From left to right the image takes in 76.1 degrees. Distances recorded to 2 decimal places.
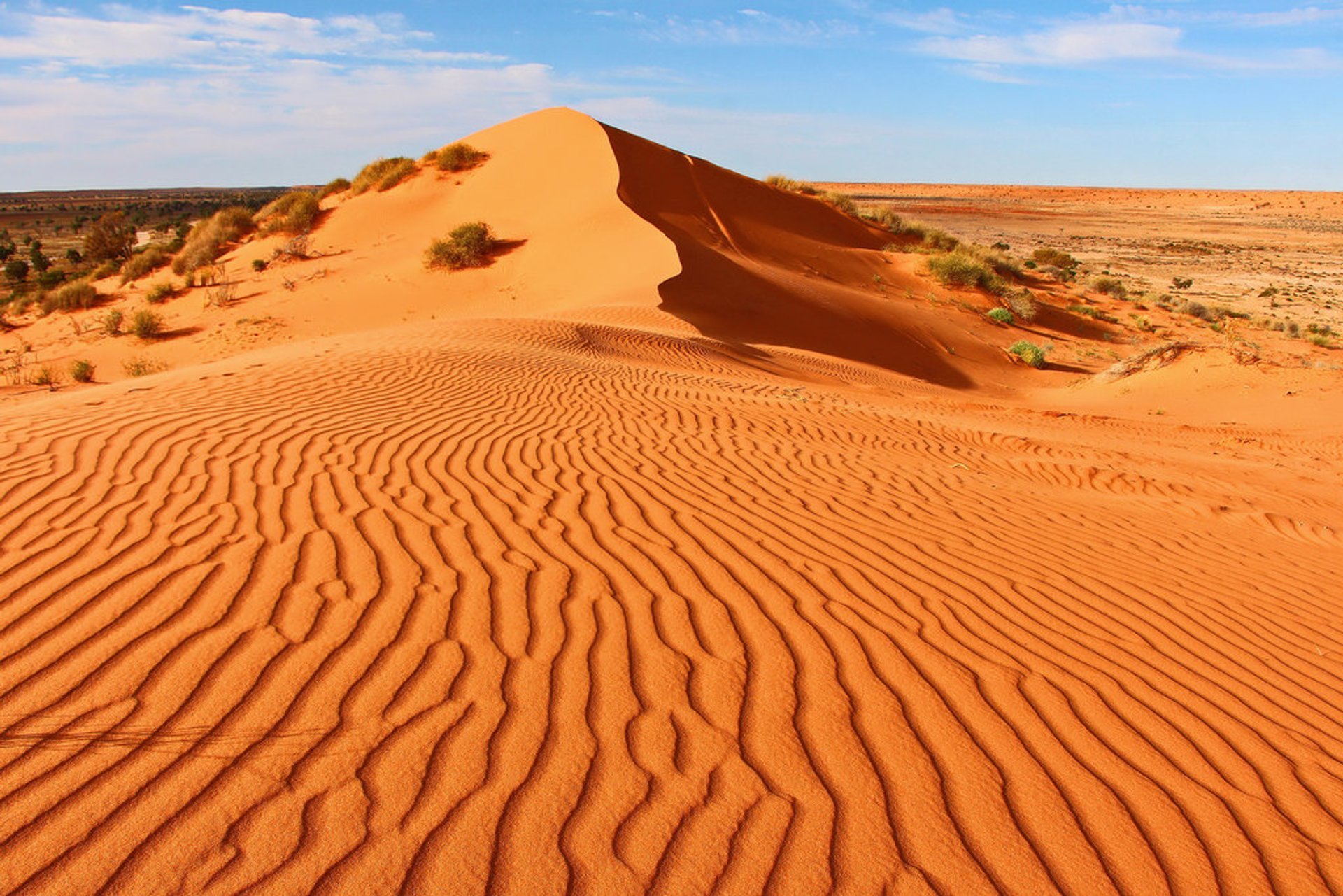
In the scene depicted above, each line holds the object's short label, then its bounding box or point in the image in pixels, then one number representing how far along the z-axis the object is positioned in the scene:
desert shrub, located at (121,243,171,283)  24.48
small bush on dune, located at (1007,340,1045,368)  19.45
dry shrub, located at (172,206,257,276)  23.83
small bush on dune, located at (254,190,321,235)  26.75
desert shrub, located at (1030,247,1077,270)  33.53
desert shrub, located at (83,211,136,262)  30.73
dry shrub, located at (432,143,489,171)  30.38
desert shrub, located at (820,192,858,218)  34.88
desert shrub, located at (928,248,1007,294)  24.94
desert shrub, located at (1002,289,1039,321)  23.44
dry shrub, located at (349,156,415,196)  29.38
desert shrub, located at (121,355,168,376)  14.45
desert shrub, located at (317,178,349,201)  31.07
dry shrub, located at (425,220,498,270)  21.84
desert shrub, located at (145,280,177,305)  21.06
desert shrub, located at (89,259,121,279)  26.43
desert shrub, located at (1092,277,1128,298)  28.52
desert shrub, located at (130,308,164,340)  17.77
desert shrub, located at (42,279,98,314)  21.84
